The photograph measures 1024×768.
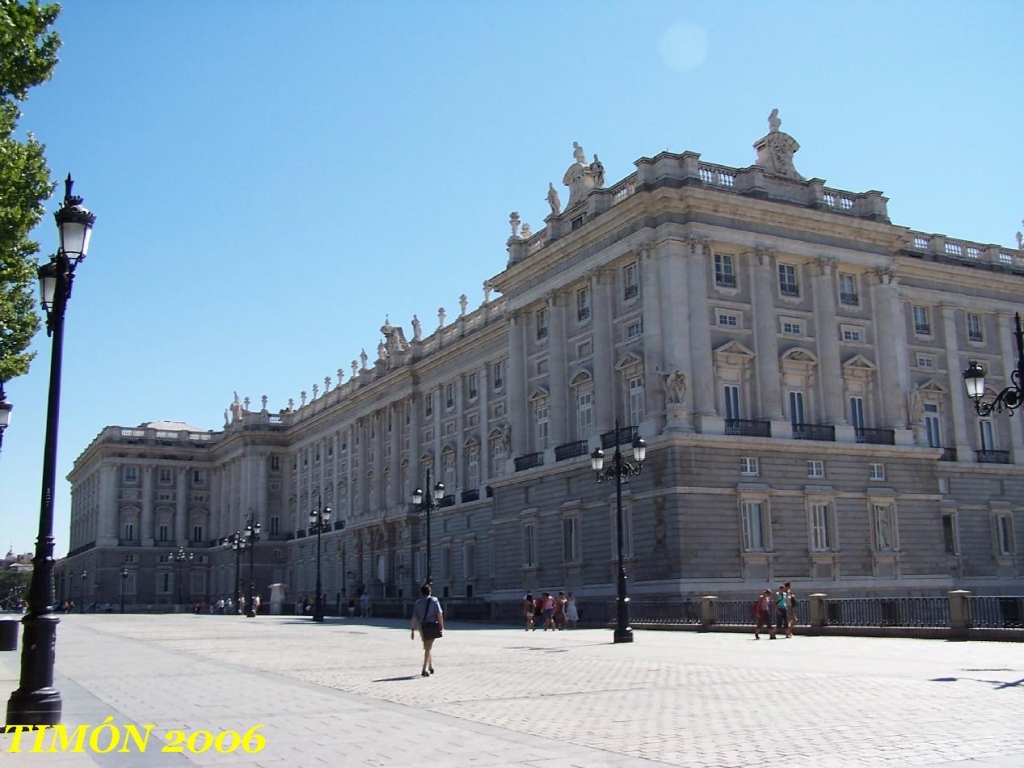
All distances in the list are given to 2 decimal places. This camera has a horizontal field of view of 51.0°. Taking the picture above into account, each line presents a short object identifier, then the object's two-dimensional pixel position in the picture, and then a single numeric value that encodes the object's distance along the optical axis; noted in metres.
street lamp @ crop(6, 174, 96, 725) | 13.70
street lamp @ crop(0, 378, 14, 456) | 25.97
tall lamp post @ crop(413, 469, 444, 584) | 45.75
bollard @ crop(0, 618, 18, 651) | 28.67
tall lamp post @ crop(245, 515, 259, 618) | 70.38
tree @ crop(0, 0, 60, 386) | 18.72
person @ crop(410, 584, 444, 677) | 20.59
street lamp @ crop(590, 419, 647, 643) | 31.47
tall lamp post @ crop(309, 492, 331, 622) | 57.59
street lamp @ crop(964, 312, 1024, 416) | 21.94
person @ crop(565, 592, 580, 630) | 42.78
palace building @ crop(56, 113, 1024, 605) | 44.47
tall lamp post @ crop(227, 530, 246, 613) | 70.81
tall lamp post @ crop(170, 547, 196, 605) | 119.56
